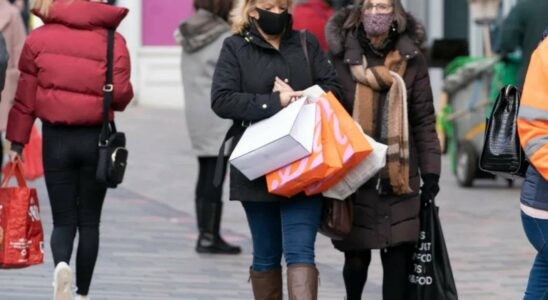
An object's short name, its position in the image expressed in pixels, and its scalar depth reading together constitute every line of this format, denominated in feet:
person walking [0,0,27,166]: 66.80
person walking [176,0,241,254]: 67.67
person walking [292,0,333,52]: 81.41
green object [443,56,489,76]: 98.45
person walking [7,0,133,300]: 50.44
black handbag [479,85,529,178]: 40.84
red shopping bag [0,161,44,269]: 50.24
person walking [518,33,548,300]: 38.88
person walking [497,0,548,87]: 79.82
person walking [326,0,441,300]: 47.21
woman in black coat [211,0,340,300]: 45.06
